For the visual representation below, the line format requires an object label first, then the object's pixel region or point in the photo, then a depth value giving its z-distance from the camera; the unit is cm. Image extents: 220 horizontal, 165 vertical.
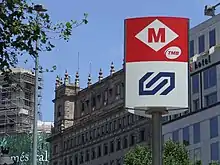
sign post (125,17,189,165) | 1245
